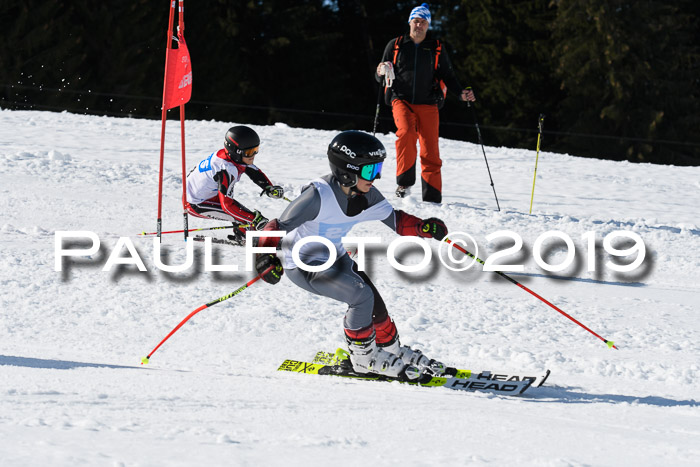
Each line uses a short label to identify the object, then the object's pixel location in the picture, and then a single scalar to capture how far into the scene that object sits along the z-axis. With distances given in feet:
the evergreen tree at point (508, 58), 193.26
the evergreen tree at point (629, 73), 179.93
